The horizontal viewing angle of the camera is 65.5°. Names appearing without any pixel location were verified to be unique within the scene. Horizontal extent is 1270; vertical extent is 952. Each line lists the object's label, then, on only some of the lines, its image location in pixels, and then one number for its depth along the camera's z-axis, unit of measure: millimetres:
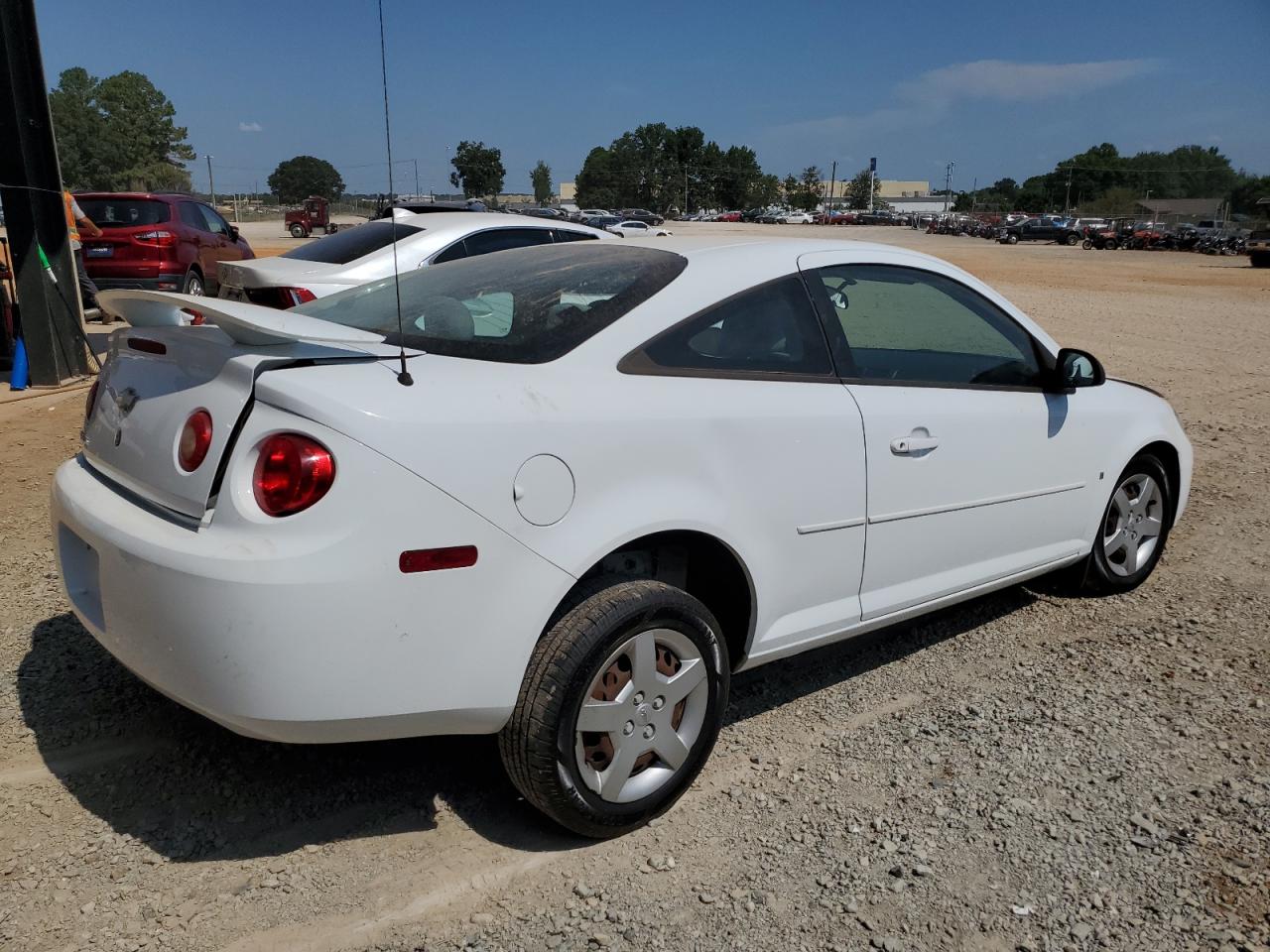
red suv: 12562
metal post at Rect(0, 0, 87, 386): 8289
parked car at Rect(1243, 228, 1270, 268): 35062
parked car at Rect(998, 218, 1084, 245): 57219
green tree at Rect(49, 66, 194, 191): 83438
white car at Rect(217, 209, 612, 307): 7020
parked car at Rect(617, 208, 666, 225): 58625
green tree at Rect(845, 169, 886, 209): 151125
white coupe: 2279
